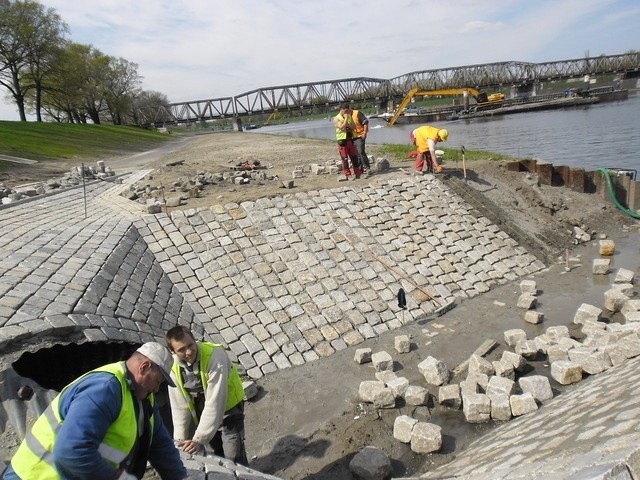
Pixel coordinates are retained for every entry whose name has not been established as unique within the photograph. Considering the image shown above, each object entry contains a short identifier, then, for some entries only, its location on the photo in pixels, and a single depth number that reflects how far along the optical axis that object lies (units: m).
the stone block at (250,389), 6.76
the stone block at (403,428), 5.58
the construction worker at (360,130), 13.16
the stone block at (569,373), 6.31
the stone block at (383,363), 7.11
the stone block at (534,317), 8.39
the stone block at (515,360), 6.79
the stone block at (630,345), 5.99
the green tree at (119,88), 62.91
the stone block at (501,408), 5.80
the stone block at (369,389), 6.36
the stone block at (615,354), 6.09
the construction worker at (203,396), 3.99
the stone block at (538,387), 5.96
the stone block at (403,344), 7.73
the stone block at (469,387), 6.18
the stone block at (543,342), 7.18
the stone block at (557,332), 7.41
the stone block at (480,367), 6.66
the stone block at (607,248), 11.59
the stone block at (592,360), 6.20
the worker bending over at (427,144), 12.98
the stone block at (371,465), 4.98
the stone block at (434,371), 6.73
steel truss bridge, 86.00
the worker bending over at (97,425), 2.57
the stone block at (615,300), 8.50
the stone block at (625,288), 8.72
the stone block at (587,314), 8.01
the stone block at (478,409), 5.84
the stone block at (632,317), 7.52
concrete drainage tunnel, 4.52
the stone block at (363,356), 7.47
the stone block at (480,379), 6.34
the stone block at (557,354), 6.85
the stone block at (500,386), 6.03
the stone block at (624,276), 9.46
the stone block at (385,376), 6.74
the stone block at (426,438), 5.39
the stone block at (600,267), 10.32
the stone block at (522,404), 5.72
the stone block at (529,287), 9.52
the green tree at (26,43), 38.62
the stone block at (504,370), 6.63
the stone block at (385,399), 6.27
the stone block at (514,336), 7.52
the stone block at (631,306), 7.99
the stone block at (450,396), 6.16
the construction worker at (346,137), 12.91
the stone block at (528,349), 7.07
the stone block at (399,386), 6.39
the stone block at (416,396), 6.25
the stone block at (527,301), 9.01
